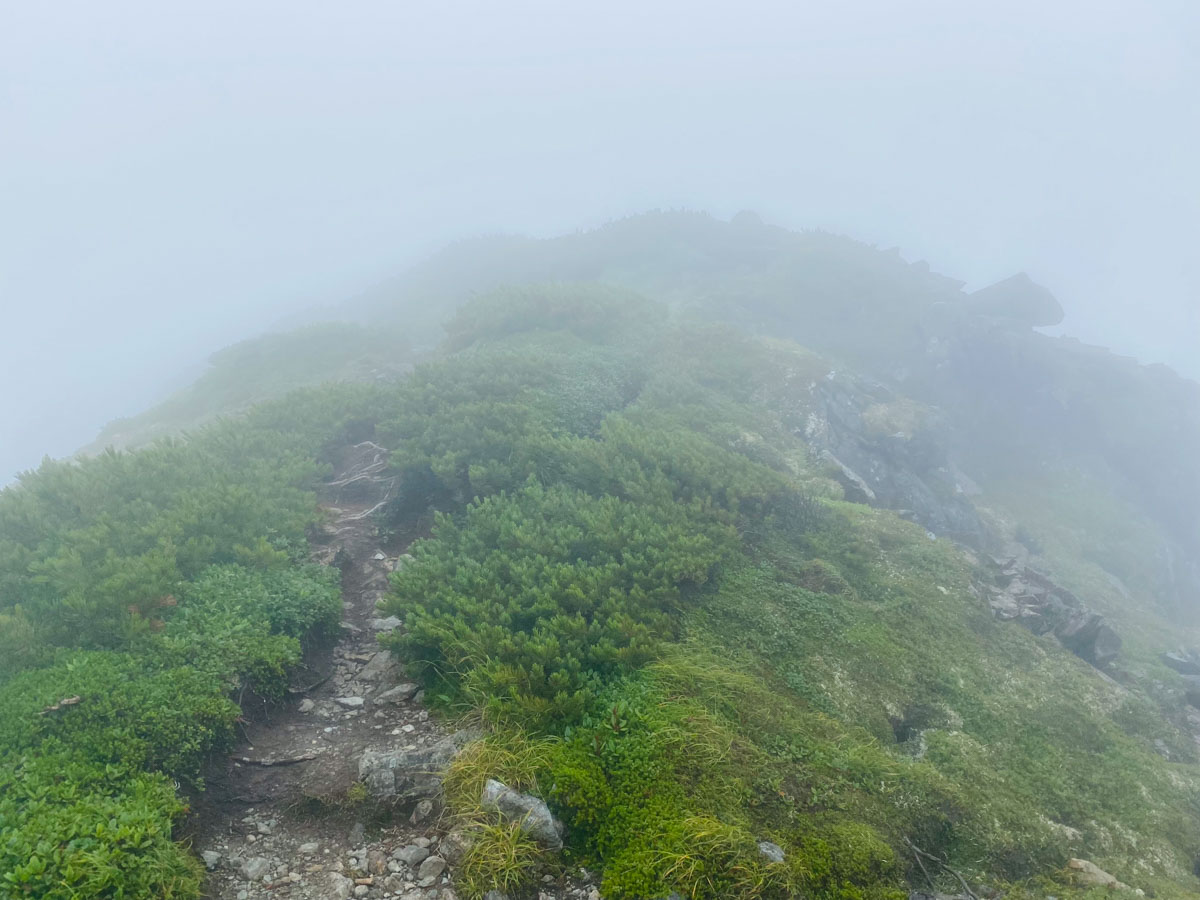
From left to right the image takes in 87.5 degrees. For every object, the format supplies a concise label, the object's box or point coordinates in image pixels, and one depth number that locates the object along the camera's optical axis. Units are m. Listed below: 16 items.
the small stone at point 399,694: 9.48
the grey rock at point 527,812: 6.72
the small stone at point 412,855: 6.64
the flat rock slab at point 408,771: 7.45
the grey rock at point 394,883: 6.34
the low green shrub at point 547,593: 8.72
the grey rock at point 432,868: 6.47
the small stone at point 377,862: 6.56
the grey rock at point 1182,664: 19.41
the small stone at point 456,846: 6.57
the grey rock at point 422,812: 7.19
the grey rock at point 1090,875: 7.57
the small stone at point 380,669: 10.08
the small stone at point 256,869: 6.46
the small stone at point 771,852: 6.52
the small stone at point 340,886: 6.30
